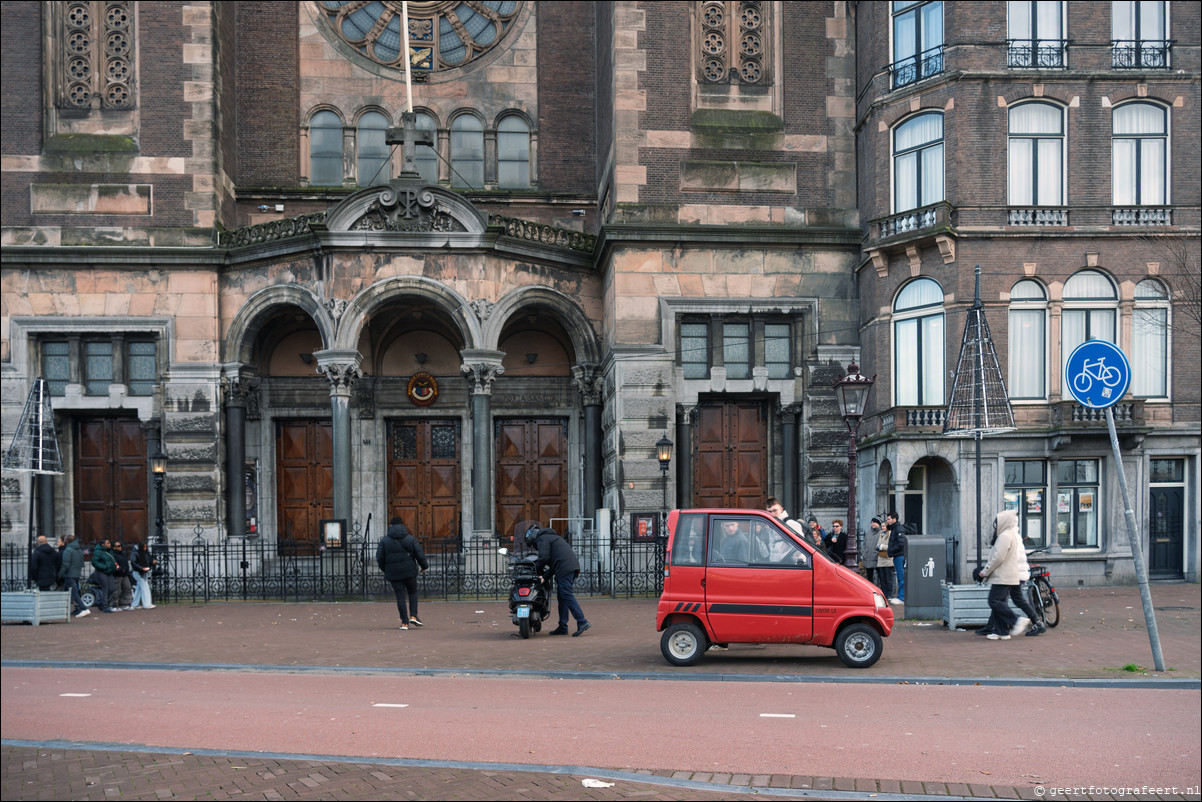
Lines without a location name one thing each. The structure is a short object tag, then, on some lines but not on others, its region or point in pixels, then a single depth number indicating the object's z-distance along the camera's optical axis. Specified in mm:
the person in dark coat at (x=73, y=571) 21766
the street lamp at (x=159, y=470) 28172
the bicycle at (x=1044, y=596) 16938
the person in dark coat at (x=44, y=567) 21094
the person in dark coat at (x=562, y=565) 17016
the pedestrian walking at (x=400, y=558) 18422
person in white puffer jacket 15648
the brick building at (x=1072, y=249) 25312
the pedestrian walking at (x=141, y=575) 22969
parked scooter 16802
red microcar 13648
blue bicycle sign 12539
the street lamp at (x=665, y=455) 27281
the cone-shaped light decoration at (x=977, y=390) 20203
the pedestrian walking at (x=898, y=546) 21266
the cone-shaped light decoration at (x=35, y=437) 24531
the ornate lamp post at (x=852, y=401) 17984
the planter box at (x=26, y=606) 20047
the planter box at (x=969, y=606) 16844
